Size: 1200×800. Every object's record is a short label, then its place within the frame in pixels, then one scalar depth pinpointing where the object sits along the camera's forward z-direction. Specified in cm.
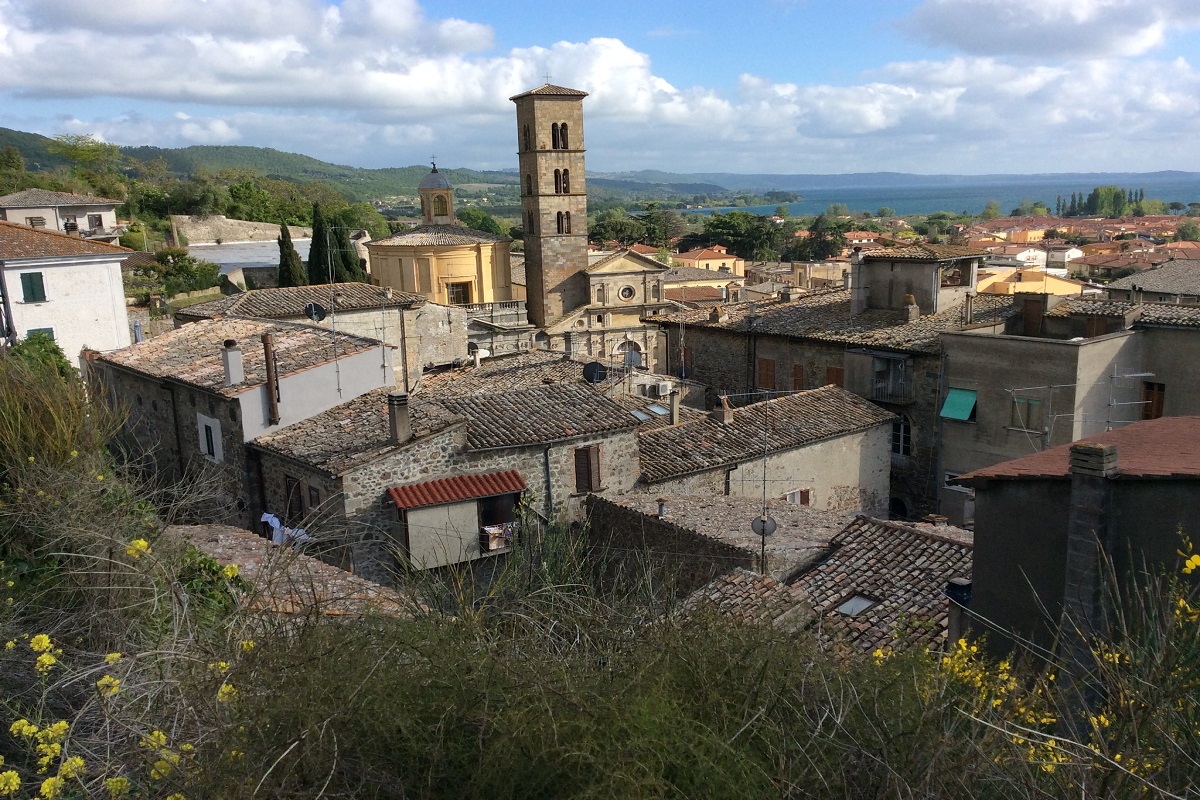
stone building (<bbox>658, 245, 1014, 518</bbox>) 2495
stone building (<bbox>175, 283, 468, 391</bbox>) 2811
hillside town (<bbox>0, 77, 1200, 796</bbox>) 884
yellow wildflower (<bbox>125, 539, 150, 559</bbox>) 593
